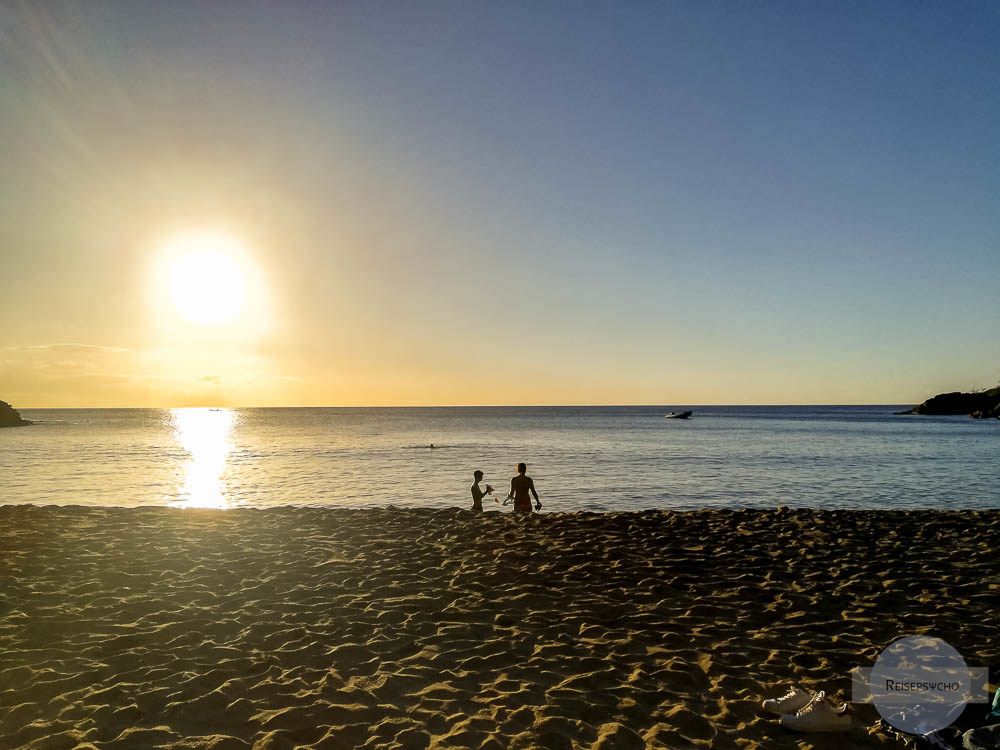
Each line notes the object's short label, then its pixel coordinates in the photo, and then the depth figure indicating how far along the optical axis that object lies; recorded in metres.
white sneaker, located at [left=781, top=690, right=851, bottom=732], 4.87
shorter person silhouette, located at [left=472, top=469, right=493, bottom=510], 16.23
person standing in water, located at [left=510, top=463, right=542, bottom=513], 15.32
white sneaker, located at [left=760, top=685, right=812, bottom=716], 5.12
